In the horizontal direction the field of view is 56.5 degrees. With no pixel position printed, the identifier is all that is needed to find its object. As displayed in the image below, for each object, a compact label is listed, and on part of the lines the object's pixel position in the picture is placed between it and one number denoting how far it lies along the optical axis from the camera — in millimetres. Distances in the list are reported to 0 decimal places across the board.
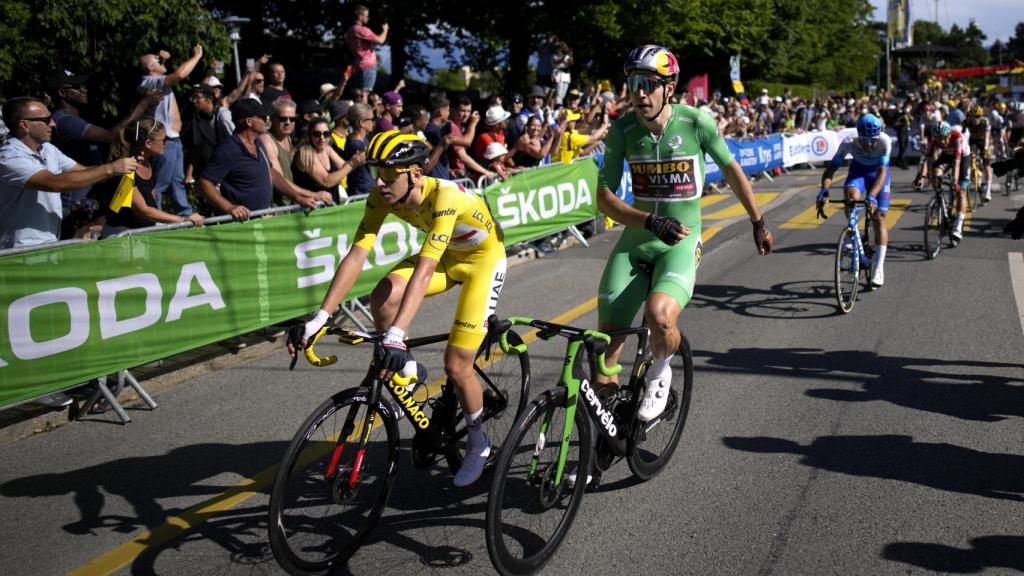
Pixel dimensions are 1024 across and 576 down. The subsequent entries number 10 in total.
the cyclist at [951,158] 13562
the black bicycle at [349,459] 4125
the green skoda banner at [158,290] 6363
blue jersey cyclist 10531
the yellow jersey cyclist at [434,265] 4574
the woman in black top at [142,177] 7633
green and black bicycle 4102
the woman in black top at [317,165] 9898
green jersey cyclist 5164
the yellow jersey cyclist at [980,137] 18594
